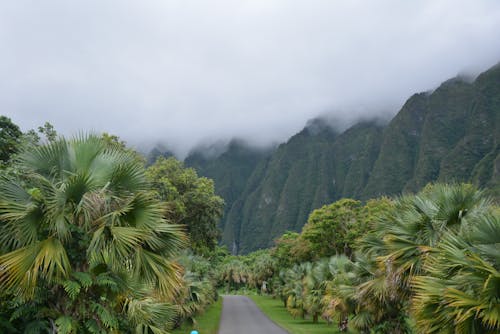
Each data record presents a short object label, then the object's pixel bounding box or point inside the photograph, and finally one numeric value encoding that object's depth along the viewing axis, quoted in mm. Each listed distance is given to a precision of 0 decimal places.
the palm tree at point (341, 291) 18734
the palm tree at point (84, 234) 7391
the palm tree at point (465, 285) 7000
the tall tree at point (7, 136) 12574
